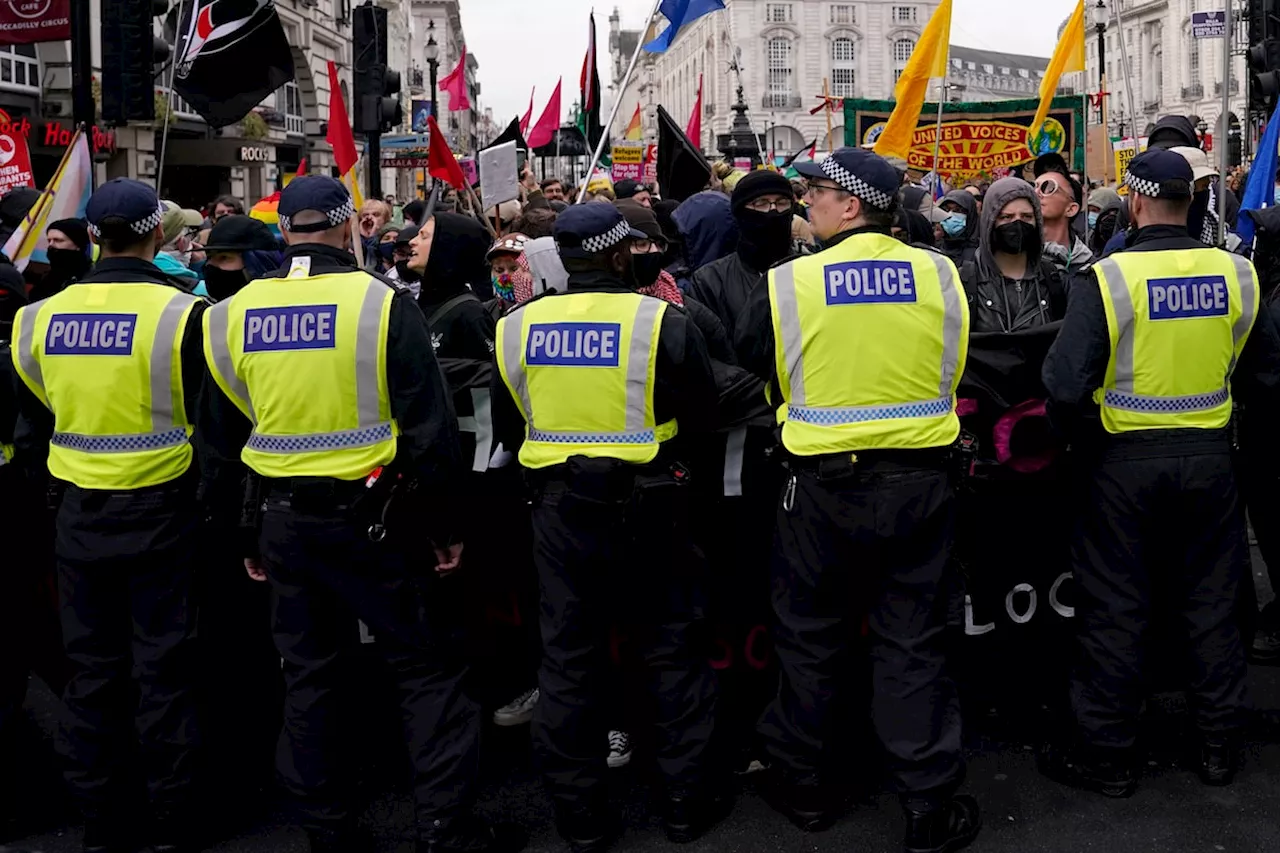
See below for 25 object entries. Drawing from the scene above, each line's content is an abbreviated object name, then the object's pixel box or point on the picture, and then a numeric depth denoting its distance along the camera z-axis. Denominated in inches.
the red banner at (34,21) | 359.6
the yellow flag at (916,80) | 339.0
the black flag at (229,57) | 326.6
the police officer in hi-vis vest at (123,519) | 168.9
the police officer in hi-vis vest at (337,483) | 160.2
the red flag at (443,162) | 310.3
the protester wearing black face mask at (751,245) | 212.8
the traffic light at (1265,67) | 462.0
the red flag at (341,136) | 279.4
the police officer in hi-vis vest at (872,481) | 163.3
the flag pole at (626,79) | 280.9
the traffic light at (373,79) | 544.1
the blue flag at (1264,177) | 247.8
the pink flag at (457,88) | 720.3
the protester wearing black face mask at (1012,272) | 217.5
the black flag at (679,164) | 309.3
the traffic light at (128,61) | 328.5
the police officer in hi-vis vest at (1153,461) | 173.5
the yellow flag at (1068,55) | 430.3
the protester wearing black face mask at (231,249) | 223.0
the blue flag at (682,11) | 344.5
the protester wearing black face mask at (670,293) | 187.8
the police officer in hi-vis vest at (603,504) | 165.6
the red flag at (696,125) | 633.0
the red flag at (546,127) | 603.5
